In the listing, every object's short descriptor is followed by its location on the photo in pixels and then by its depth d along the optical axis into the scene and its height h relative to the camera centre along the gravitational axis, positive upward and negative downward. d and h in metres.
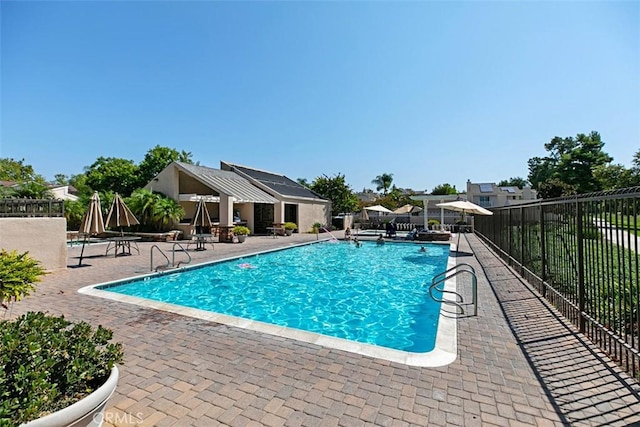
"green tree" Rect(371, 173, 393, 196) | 67.75 +8.94
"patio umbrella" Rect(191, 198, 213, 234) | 18.06 +0.22
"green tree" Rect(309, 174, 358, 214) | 36.78 +3.54
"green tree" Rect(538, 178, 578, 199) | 26.28 +2.82
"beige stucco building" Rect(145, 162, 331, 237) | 22.48 +2.12
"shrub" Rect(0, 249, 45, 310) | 3.75 -0.73
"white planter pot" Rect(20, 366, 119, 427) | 1.97 -1.37
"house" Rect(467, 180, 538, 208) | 49.78 +4.46
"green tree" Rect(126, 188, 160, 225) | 20.14 +1.06
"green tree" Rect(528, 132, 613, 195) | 40.28 +8.03
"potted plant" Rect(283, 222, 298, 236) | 26.07 -0.61
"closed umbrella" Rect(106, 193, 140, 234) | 13.03 +0.25
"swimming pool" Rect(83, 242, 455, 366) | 5.95 -2.28
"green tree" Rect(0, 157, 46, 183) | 43.55 +7.65
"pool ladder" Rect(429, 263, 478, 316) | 6.06 -1.89
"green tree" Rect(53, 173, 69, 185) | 67.14 +9.80
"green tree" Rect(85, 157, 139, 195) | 41.78 +6.16
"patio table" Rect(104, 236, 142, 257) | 13.07 -1.45
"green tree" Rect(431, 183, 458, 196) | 62.19 +6.62
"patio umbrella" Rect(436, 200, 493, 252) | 15.53 +0.70
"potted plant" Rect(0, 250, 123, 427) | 1.97 -1.17
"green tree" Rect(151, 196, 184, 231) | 20.11 +0.53
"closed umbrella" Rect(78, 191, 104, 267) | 11.44 +0.03
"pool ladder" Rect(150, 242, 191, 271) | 10.59 -1.73
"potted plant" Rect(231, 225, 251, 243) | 20.59 -0.87
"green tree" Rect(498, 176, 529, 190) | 87.56 +11.54
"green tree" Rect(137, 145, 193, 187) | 43.28 +8.71
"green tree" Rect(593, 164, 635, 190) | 28.71 +4.75
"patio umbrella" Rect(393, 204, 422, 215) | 25.95 +0.94
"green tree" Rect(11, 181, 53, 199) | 20.67 +2.10
